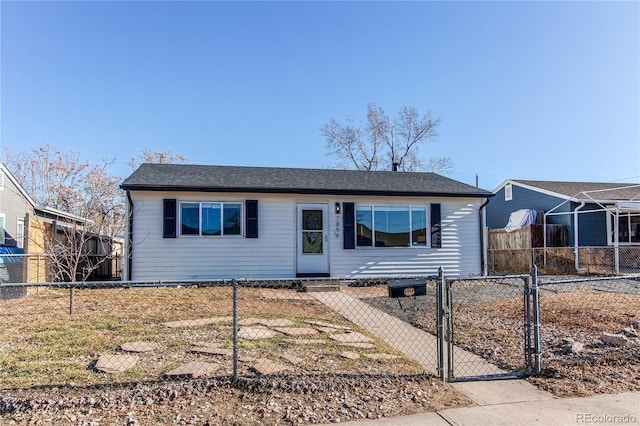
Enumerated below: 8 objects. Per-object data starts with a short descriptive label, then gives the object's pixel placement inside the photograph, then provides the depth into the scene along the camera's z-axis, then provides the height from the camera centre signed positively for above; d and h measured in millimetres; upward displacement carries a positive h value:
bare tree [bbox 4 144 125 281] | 18609 +2585
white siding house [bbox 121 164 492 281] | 10898 +170
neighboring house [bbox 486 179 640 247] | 17625 +988
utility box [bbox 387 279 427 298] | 5719 -820
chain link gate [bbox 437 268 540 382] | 4219 -1567
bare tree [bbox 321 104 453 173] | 30859 +7317
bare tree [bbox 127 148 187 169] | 27344 +5134
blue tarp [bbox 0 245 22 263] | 9441 -605
